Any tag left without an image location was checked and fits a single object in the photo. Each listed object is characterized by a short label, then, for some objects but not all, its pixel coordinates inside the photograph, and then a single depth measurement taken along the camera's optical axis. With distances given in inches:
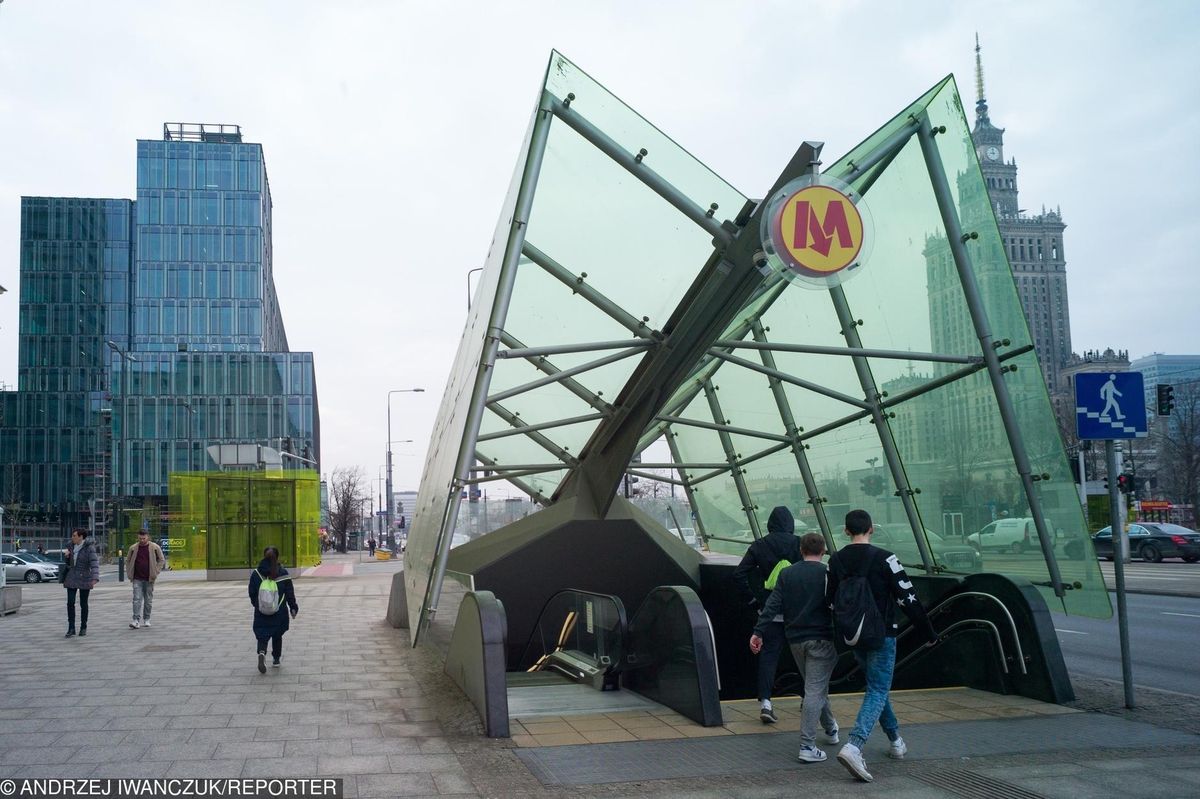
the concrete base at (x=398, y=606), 682.8
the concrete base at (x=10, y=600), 829.2
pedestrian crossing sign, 349.7
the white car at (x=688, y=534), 800.8
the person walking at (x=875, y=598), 259.1
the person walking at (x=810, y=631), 270.7
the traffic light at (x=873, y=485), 513.7
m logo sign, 364.2
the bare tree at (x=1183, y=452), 1937.7
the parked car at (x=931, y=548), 455.2
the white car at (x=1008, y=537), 410.0
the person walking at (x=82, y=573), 636.1
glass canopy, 418.6
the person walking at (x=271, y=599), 474.6
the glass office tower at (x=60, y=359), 3528.5
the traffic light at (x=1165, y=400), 1060.5
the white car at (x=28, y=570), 1621.6
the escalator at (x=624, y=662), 327.9
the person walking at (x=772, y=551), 352.8
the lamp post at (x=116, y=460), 1680.7
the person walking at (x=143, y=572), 685.9
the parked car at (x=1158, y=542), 1368.1
